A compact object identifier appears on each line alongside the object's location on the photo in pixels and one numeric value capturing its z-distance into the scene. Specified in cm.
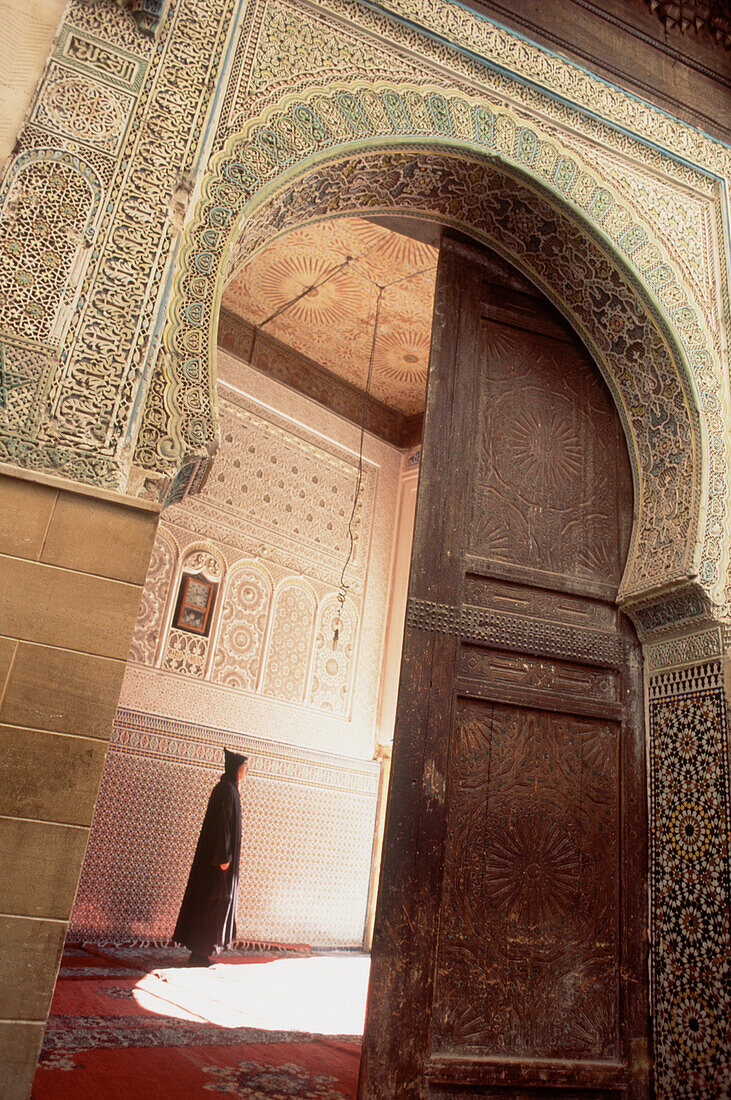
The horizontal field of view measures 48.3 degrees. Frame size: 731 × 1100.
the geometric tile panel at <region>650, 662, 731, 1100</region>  253
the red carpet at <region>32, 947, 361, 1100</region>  245
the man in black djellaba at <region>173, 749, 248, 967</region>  517
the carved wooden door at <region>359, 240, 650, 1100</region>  252
